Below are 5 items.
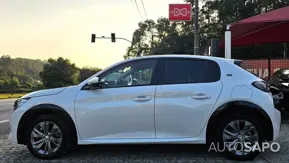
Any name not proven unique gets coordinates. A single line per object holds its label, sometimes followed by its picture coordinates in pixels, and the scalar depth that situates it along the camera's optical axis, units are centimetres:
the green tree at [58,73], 7700
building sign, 2009
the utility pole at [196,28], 1929
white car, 526
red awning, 1299
